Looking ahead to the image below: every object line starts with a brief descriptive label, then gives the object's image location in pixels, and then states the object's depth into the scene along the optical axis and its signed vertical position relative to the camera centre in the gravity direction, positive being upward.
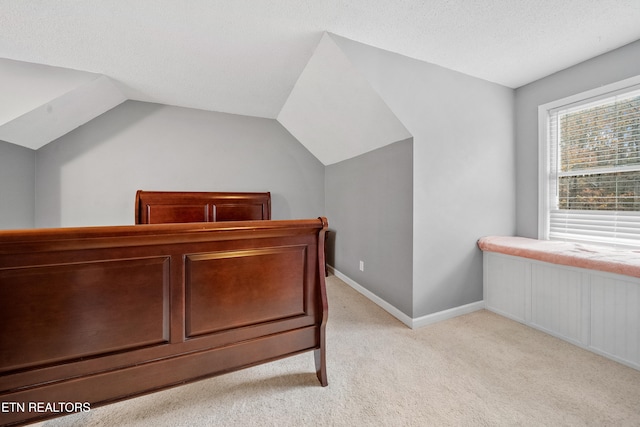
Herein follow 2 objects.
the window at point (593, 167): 1.95 +0.42
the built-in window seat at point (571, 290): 1.59 -0.62
